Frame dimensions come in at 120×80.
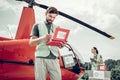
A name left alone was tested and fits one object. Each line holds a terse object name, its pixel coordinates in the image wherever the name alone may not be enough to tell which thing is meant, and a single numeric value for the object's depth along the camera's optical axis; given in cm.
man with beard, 422
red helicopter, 716
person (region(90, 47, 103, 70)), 1153
